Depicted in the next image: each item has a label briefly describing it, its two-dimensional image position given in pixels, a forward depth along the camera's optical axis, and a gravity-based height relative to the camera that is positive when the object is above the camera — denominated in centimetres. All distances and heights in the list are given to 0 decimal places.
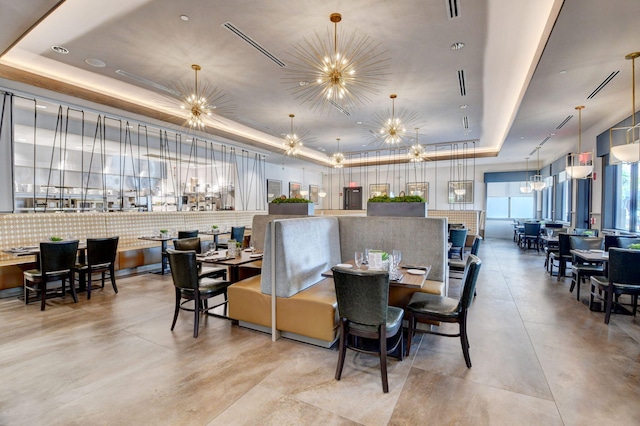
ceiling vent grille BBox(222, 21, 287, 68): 376 +232
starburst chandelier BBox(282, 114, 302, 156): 786 +174
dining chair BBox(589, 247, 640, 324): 356 -82
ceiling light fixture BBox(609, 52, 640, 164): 383 +78
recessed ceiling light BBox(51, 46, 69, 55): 427 +234
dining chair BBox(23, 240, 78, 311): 421 -86
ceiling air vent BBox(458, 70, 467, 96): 505 +230
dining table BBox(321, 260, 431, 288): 275 -70
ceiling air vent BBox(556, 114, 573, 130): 636 +197
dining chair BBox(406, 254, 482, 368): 270 -98
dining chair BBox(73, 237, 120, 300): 479 -83
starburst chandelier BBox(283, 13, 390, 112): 391 +233
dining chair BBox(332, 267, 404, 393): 229 -80
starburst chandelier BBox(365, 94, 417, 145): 671 +232
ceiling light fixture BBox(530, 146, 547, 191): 940 +75
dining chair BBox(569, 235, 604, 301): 466 -96
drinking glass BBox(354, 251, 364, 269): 328 -58
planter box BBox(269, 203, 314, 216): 541 -1
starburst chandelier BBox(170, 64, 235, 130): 539 +230
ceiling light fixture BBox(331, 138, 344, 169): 1014 +173
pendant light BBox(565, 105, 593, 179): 580 +122
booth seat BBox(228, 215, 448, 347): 313 -71
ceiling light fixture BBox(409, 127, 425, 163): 898 +174
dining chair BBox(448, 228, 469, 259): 665 -68
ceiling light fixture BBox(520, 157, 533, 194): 1083 +100
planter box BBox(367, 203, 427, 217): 429 -1
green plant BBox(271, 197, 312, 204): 548 +16
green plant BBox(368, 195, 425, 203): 431 +14
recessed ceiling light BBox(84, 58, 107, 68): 461 +233
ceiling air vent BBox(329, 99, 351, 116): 651 +235
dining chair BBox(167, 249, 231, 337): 335 -85
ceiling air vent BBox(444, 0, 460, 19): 326 +229
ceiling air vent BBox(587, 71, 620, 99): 433 +197
